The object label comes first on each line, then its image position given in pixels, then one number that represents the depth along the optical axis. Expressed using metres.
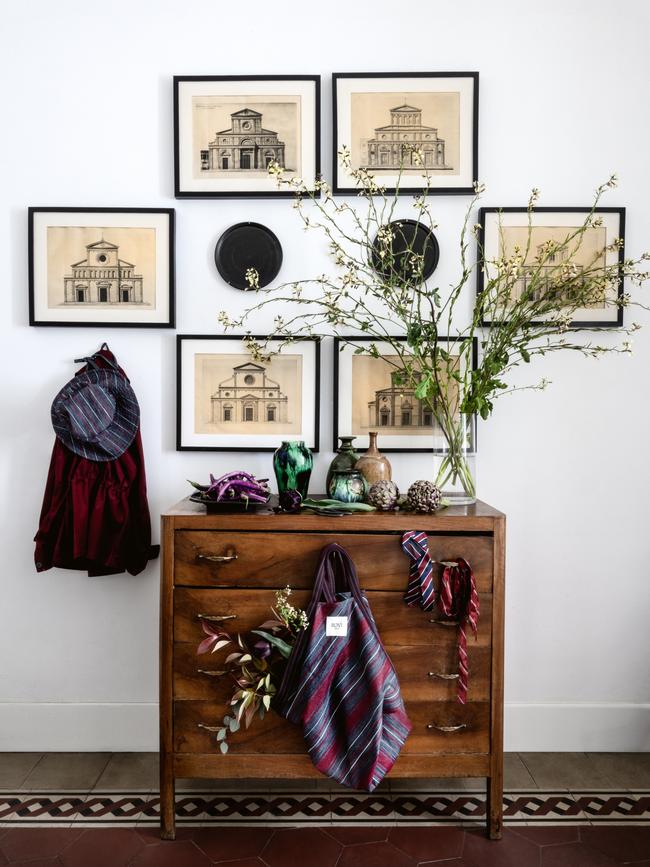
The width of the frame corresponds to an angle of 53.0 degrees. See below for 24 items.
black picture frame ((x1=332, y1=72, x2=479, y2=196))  2.35
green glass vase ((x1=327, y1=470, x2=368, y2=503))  2.05
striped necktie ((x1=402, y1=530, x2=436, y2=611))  1.87
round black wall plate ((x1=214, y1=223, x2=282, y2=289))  2.39
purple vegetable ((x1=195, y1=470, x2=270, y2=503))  1.96
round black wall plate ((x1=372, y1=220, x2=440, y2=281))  2.37
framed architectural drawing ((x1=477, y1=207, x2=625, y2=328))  2.38
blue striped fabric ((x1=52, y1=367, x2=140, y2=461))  2.19
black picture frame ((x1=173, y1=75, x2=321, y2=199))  2.36
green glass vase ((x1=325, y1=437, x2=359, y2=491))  2.12
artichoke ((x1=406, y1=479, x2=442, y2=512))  1.95
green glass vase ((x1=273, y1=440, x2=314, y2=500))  2.10
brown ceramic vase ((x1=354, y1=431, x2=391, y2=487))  2.14
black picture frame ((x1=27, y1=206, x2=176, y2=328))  2.39
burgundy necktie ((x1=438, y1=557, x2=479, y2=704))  1.89
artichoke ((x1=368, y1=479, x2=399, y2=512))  2.01
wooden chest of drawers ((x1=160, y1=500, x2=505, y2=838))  1.92
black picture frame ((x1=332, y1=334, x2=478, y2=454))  2.38
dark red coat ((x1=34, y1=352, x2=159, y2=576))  2.27
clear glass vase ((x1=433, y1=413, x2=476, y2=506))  2.12
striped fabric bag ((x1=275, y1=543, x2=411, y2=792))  1.82
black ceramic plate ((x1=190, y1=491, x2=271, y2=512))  1.96
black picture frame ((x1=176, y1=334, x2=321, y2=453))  2.40
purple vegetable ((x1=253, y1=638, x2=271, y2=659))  1.87
